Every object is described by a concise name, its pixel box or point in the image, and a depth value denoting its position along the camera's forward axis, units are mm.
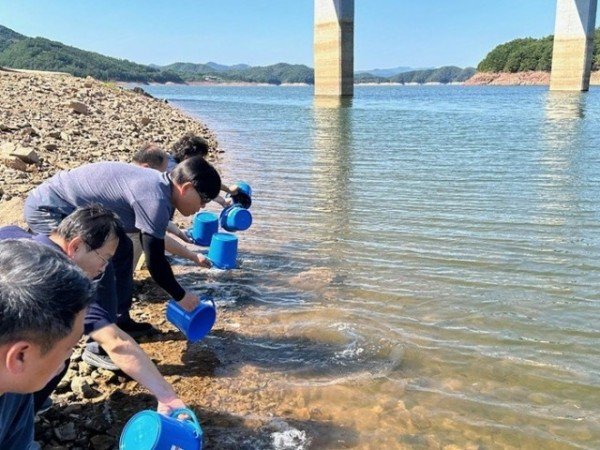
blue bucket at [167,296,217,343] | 3613
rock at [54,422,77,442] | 2805
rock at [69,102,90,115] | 15867
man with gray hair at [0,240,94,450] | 1257
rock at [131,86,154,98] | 33394
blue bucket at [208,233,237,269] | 4871
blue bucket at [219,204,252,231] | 5797
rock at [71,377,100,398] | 3211
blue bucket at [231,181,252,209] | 6090
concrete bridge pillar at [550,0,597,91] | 49125
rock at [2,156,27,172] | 7941
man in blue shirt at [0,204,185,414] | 2484
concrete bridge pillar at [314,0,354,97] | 47812
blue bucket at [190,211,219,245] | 5480
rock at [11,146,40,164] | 8211
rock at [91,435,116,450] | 2818
